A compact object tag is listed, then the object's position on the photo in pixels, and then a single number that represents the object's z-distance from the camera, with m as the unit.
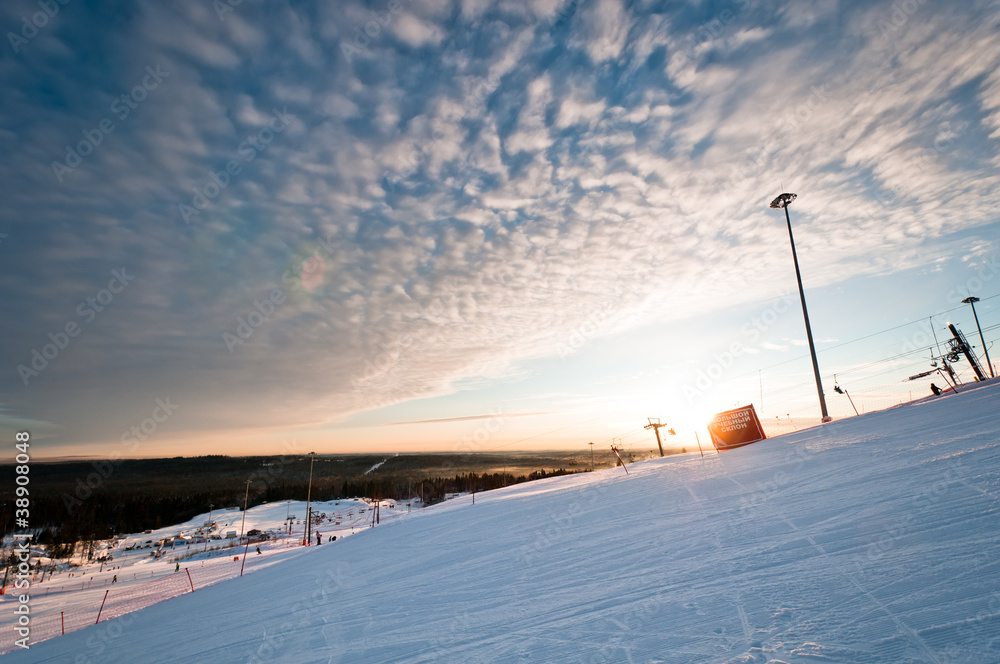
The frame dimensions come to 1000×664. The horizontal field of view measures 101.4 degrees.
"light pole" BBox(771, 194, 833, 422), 25.16
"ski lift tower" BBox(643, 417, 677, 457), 36.91
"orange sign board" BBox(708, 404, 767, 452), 24.84
